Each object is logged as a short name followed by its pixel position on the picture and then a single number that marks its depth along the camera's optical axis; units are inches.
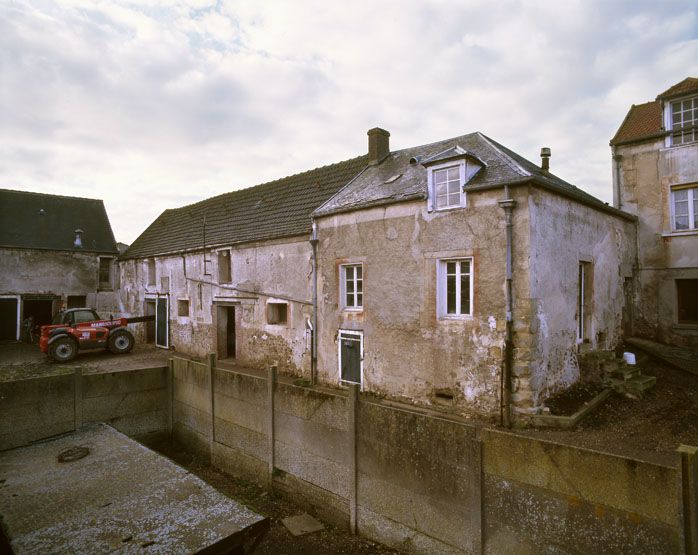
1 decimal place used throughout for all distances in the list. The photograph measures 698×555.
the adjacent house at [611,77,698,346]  546.0
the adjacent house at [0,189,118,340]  890.1
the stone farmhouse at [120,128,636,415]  392.2
